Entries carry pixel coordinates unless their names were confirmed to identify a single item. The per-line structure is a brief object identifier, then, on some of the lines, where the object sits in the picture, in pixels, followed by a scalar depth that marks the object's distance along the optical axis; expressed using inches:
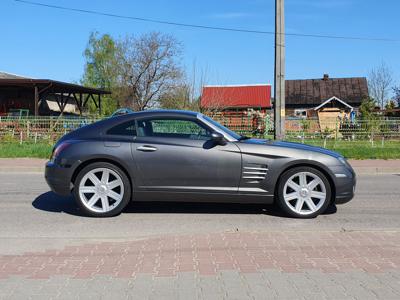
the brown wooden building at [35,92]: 1208.8
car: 256.8
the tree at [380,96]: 2180.6
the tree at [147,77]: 1862.7
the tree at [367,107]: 1341.4
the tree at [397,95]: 2061.4
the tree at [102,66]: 2081.7
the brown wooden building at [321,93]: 2305.6
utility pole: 624.7
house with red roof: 2154.3
